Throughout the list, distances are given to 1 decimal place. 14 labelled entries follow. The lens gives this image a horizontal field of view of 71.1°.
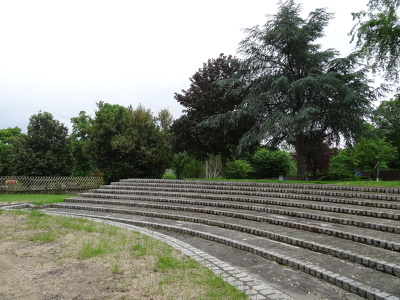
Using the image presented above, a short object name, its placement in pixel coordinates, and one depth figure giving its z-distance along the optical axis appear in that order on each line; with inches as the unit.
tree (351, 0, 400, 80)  521.0
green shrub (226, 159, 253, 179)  1307.8
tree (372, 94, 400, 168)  1244.5
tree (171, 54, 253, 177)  709.9
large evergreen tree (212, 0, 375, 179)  540.4
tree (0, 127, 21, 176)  1381.6
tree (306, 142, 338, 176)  1147.4
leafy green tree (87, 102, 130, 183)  789.2
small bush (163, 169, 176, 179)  1397.0
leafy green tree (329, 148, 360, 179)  1191.8
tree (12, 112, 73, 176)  983.6
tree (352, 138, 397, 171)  1080.8
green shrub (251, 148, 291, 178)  1392.7
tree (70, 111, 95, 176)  1422.2
